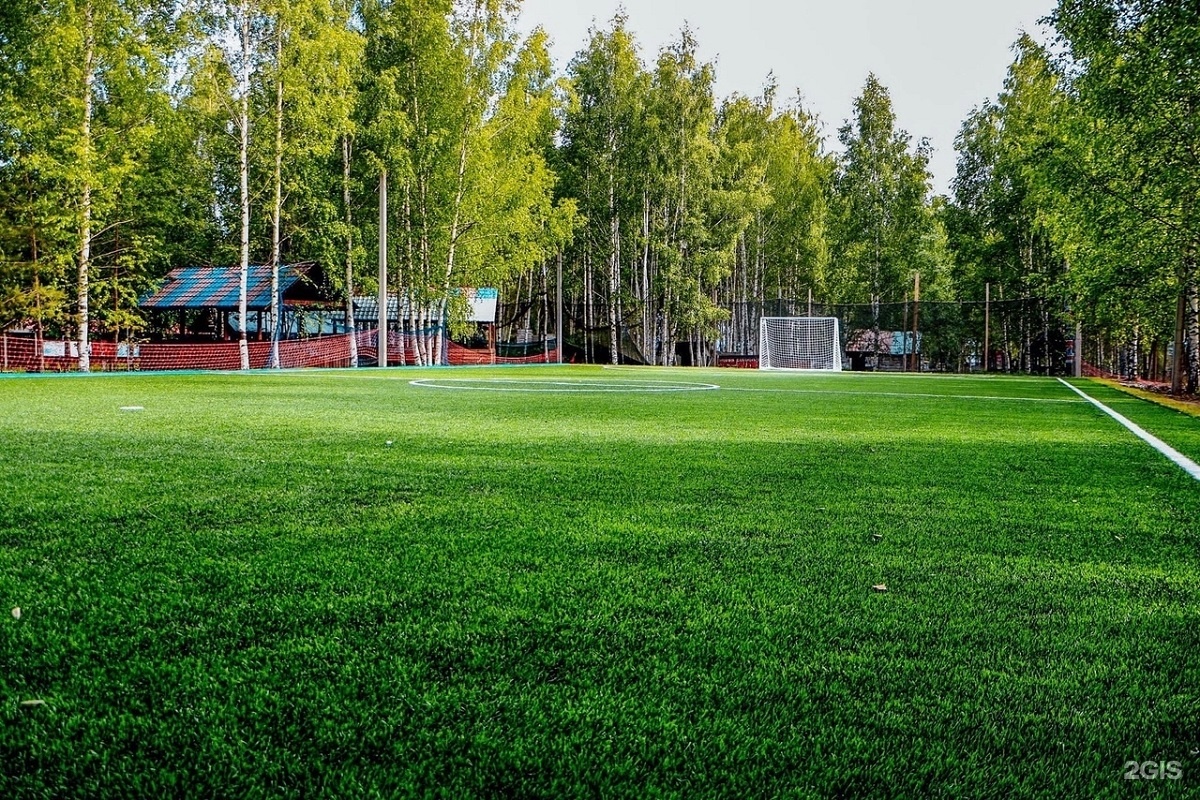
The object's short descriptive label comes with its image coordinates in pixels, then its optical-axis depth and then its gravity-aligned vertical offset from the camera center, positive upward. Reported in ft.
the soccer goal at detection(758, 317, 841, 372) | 96.22 +2.33
